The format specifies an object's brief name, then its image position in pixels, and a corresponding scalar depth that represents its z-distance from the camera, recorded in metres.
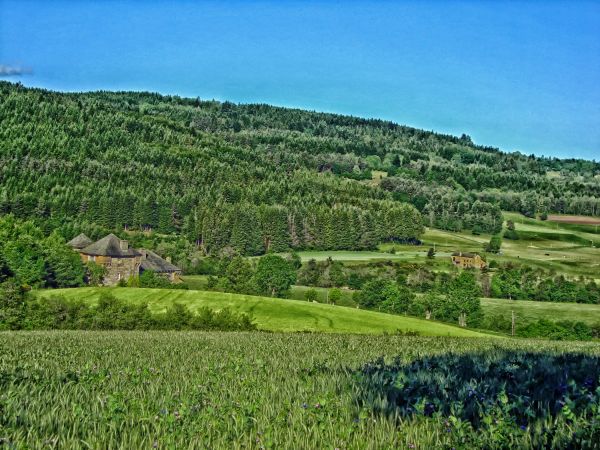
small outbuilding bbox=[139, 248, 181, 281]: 178.88
